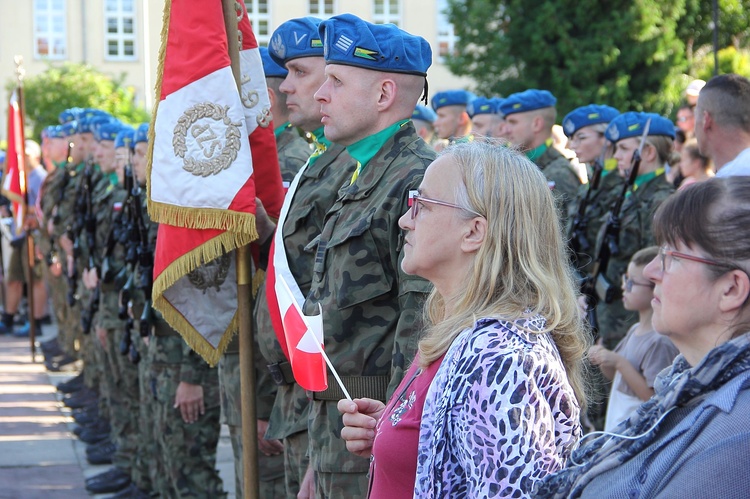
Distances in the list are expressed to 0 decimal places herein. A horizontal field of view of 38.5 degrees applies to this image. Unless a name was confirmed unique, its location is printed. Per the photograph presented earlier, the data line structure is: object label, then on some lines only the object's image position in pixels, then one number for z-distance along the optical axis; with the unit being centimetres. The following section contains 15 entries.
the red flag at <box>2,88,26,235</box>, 1198
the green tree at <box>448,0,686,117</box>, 1884
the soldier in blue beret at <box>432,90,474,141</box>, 943
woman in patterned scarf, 192
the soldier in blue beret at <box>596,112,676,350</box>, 641
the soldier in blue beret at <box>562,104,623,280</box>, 682
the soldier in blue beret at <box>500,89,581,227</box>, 765
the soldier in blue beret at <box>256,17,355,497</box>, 400
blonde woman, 220
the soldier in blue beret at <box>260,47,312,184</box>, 509
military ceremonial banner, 438
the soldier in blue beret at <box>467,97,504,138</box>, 811
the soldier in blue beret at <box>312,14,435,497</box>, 340
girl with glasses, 499
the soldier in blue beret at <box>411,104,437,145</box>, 1077
